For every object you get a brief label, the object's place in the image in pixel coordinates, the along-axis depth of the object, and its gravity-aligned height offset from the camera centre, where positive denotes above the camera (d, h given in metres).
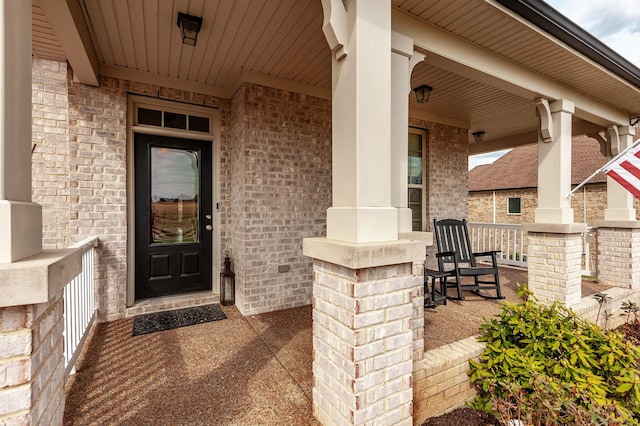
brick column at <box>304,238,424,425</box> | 1.55 -0.66
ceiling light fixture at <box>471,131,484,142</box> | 6.31 +1.59
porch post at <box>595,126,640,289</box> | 4.56 -0.44
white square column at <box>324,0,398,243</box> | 1.67 +0.50
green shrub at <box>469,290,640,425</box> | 1.68 -1.04
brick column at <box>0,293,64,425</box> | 0.94 -0.51
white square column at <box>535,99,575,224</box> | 3.70 +0.62
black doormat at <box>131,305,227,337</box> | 3.07 -1.18
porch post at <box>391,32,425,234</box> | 2.23 +0.69
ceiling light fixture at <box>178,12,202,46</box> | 2.44 +1.54
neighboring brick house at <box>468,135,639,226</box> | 11.51 +1.03
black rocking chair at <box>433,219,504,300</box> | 3.89 -0.56
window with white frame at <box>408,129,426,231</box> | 5.32 +0.57
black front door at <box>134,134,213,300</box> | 3.58 -0.05
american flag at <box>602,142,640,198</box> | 3.25 +0.45
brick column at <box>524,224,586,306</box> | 3.57 -0.64
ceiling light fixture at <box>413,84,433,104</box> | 3.97 +1.59
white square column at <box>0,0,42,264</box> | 0.99 +0.26
